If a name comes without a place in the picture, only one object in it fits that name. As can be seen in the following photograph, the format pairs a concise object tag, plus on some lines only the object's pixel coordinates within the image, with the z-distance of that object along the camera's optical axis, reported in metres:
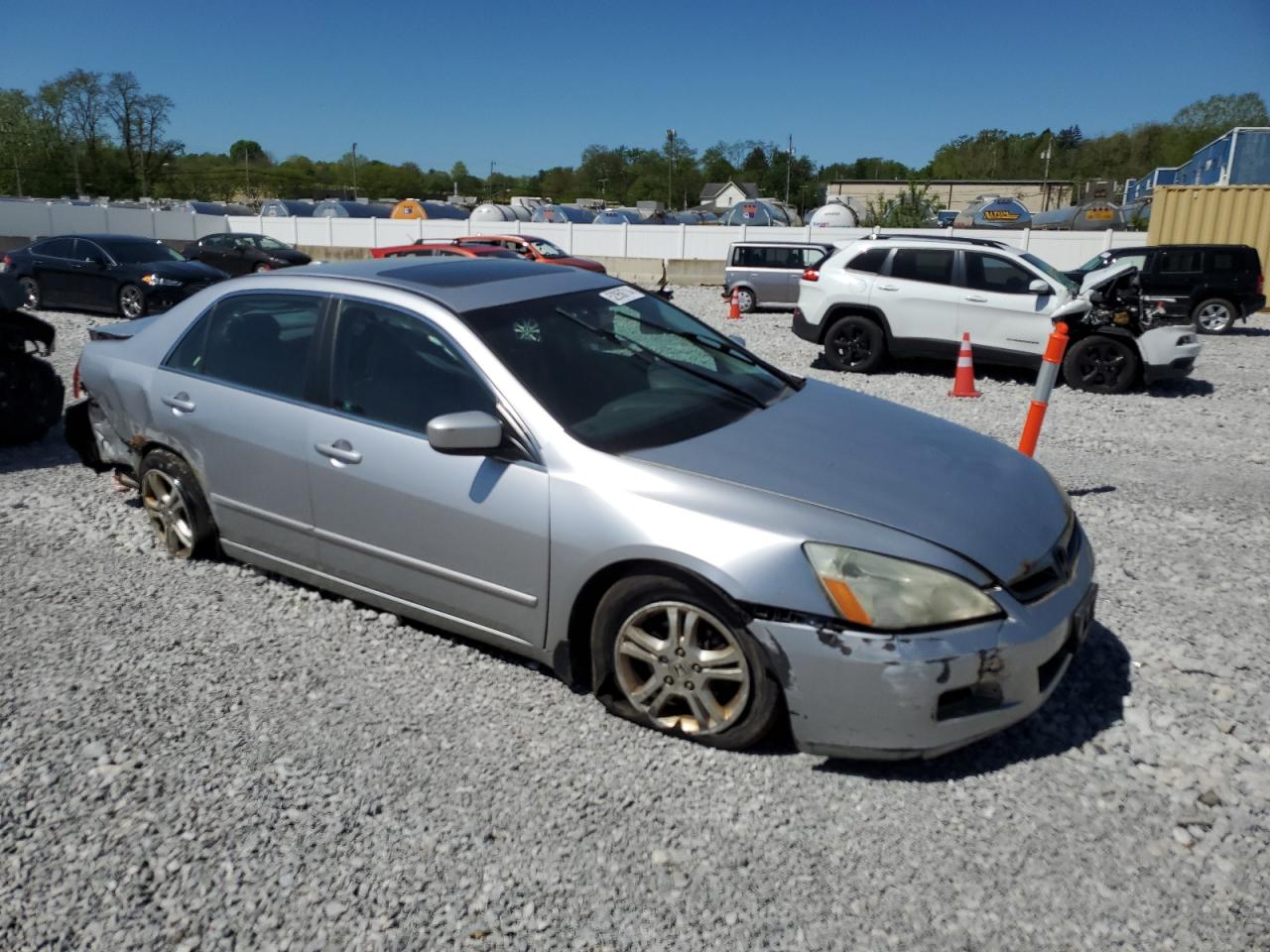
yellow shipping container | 20.27
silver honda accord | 2.94
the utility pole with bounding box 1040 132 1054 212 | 71.96
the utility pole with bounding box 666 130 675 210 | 82.25
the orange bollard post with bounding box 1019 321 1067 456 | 5.33
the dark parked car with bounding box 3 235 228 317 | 15.86
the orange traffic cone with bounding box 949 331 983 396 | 10.48
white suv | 10.49
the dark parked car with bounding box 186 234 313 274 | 22.81
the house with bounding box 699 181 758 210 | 87.56
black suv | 16.69
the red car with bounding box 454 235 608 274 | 22.77
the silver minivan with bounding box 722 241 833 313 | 19.91
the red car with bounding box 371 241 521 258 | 18.41
